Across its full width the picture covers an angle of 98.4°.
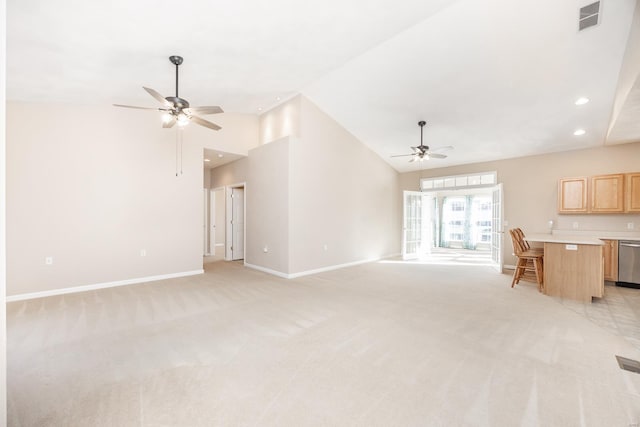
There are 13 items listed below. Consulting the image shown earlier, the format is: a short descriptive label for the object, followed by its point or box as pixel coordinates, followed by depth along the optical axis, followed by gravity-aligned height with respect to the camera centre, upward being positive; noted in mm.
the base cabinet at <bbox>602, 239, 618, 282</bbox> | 5057 -862
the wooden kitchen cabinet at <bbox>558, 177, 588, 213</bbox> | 5656 +385
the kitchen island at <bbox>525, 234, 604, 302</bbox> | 4078 -834
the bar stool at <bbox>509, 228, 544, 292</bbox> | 4736 -829
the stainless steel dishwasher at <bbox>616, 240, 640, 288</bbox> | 4891 -885
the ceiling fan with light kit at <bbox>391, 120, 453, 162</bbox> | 5398 +1190
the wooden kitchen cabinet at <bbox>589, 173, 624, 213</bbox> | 5258 +389
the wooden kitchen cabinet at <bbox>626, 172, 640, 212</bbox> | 5090 +397
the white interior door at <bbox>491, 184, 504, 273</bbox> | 6285 -352
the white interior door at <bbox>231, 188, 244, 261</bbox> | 7807 -278
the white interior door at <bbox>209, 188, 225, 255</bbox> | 8453 -277
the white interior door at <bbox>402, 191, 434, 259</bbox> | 8242 -387
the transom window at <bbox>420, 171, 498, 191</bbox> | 7255 +922
